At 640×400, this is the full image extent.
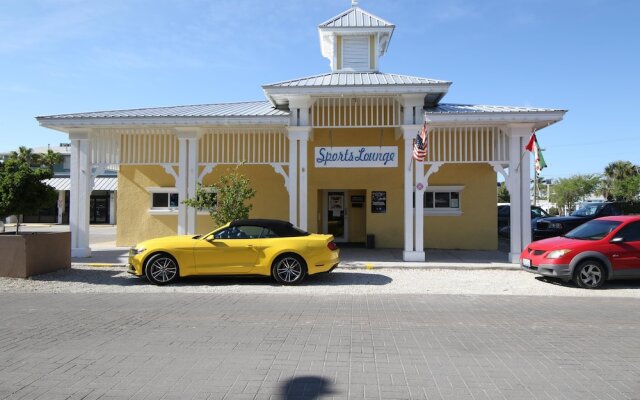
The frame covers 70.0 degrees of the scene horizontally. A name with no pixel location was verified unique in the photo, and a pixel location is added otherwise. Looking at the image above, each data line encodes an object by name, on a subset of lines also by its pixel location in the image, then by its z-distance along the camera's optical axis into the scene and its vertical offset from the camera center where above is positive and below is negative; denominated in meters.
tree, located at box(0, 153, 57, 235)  10.04 +0.54
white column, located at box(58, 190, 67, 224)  36.06 +0.58
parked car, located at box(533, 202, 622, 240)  16.48 -0.19
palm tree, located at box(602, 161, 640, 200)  44.60 +4.34
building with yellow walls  12.66 +1.82
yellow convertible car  9.62 -0.93
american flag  11.56 +1.78
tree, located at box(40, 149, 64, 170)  38.75 +4.70
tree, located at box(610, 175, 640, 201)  25.50 +1.58
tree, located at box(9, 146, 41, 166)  39.19 +4.96
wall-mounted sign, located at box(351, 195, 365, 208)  17.02 +0.50
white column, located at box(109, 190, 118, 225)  36.12 +0.48
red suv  9.58 -0.91
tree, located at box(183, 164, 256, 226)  11.88 +0.36
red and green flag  11.40 +1.63
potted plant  10.09 +0.05
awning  33.72 +2.29
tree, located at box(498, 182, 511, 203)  55.72 +2.46
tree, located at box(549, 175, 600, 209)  52.52 +3.14
